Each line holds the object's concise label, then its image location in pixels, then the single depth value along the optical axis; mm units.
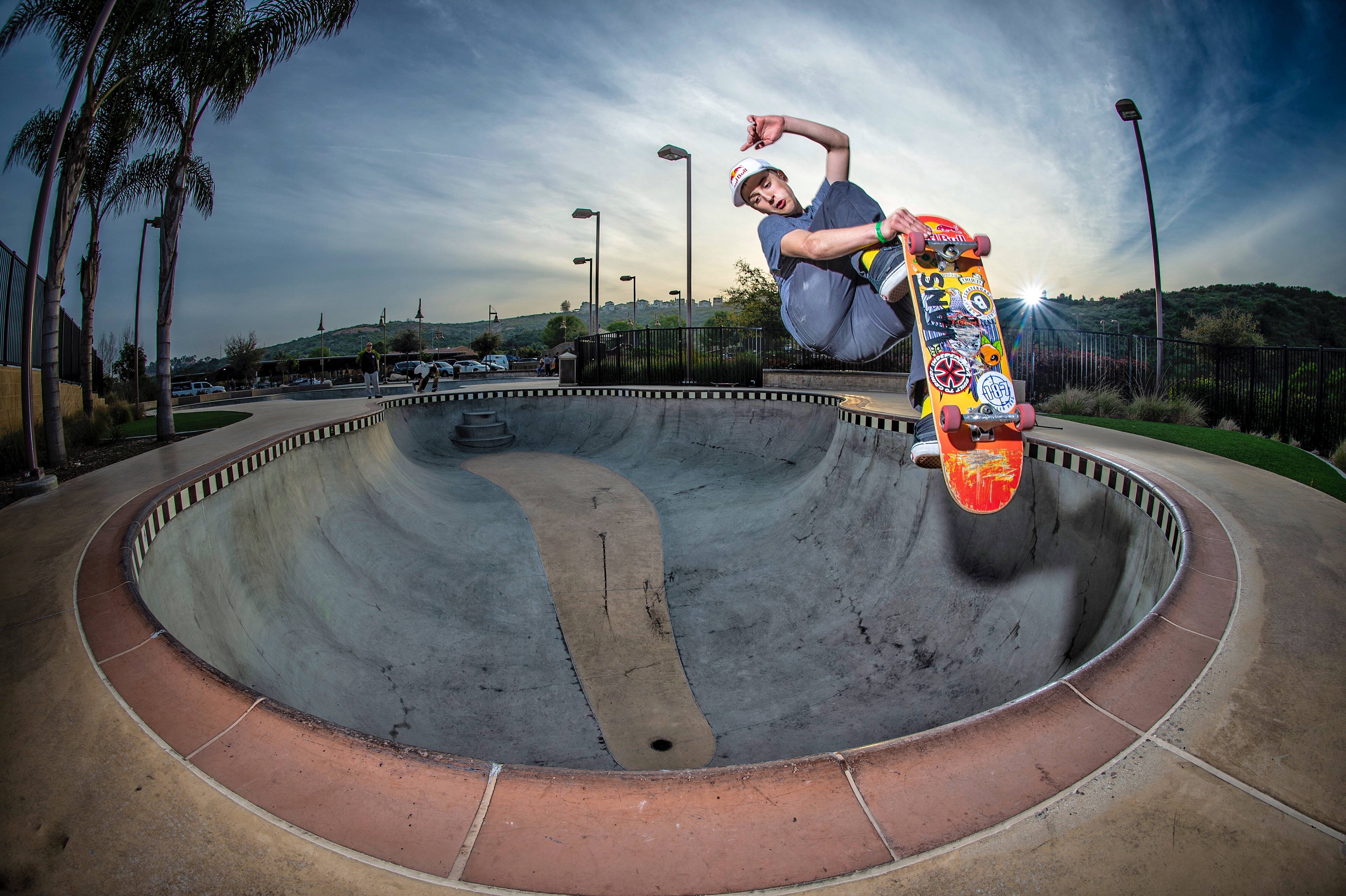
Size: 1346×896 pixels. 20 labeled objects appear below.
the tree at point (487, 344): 91000
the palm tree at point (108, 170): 11242
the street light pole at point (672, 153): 15484
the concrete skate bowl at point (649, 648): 1741
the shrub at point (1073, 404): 11031
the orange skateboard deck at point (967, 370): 3826
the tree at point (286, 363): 65000
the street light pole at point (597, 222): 23938
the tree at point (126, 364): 39844
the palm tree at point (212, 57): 9180
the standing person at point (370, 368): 16688
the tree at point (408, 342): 95938
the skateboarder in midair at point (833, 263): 4039
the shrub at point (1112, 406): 10758
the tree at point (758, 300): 39344
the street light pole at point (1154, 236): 11391
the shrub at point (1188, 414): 9953
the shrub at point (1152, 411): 10141
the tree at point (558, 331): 127312
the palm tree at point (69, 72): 7367
